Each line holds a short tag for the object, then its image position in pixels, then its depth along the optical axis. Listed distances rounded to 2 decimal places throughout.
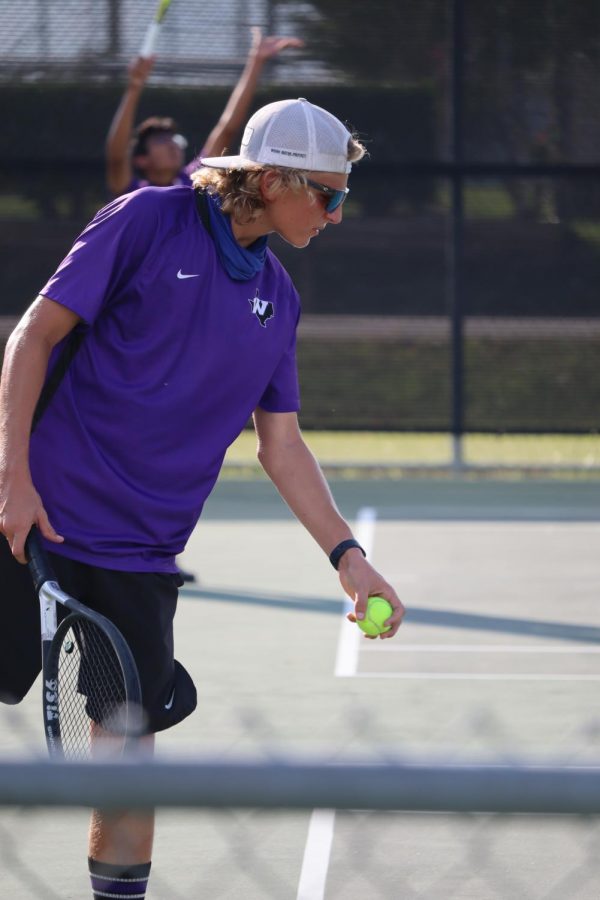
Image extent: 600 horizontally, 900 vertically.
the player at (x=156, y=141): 14.28
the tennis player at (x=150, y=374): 6.13
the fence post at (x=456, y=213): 20.83
